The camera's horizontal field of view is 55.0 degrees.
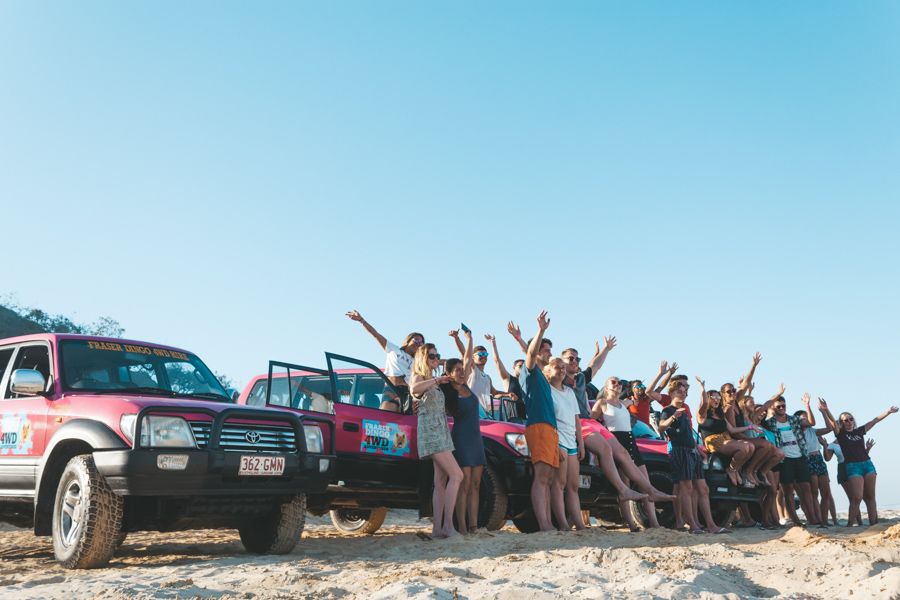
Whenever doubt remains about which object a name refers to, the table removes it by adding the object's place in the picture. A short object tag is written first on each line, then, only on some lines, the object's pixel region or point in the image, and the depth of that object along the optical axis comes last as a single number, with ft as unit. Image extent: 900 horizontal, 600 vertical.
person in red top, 36.50
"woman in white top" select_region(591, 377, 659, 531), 31.50
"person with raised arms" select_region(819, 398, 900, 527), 42.24
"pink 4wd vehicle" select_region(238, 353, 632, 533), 26.50
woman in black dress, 26.48
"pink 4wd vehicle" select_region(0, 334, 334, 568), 19.43
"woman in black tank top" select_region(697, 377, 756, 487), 36.17
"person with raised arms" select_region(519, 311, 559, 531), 26.84
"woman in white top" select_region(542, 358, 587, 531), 27.58
